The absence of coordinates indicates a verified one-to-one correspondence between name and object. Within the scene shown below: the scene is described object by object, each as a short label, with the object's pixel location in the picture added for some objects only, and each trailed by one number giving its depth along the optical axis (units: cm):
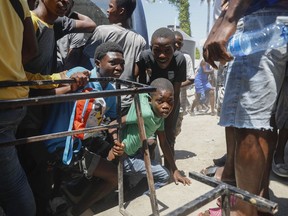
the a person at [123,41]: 295
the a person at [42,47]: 201
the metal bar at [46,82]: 145
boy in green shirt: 247
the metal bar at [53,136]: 148
